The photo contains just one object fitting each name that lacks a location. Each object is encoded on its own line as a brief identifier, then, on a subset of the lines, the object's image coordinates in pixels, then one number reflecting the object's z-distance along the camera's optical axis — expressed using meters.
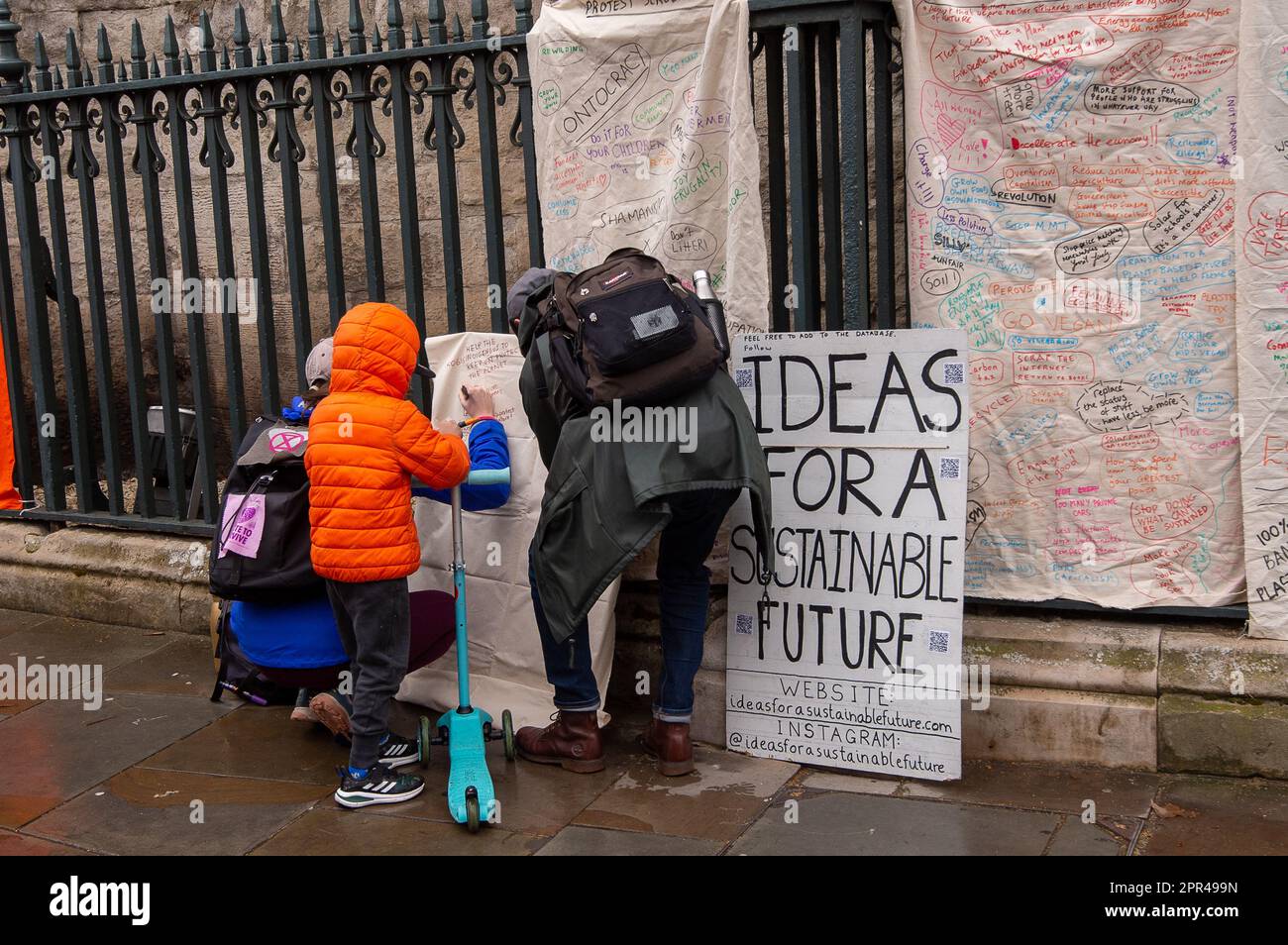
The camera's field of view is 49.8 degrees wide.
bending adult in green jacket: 4.36
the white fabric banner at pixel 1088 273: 4.43
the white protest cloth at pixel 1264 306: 4.26
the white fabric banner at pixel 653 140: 4.89
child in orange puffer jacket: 4.39
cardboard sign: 4.59
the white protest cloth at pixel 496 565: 5.20
